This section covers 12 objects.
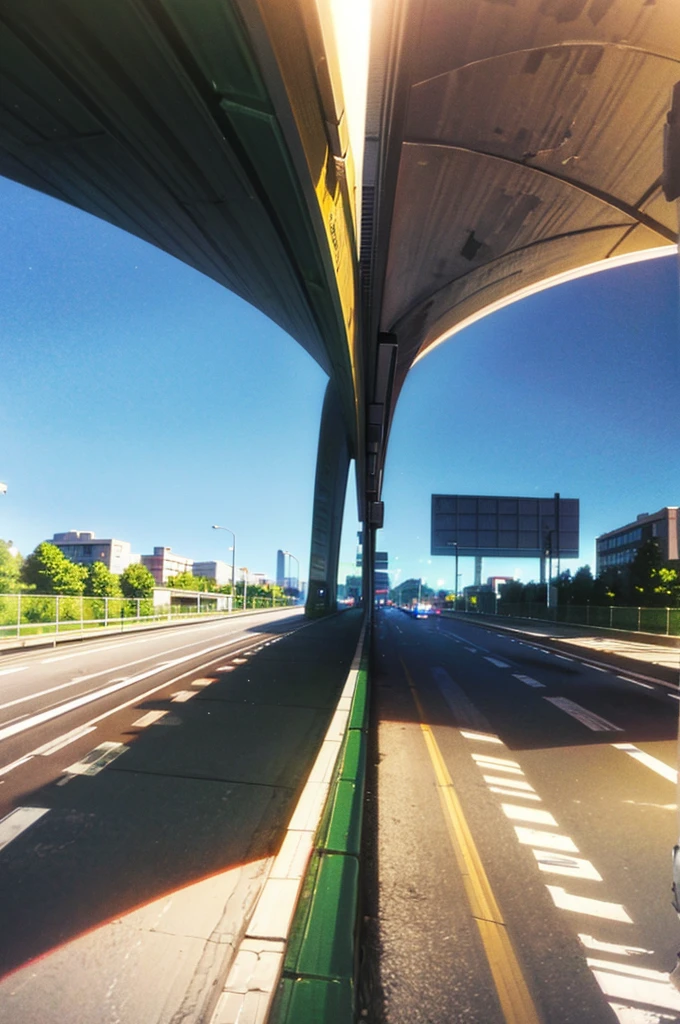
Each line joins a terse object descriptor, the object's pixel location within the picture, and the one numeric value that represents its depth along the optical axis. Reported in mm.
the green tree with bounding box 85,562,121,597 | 112062
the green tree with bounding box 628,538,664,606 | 45969
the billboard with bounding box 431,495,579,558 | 46531
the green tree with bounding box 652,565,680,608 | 42625
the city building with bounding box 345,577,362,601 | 169350
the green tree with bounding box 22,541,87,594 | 98125
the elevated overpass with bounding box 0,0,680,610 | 5977
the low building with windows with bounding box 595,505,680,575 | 86488
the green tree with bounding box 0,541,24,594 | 92812
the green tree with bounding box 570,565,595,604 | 52719
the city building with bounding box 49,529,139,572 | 181625
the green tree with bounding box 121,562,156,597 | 120375
